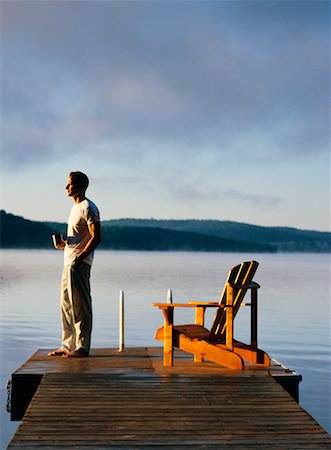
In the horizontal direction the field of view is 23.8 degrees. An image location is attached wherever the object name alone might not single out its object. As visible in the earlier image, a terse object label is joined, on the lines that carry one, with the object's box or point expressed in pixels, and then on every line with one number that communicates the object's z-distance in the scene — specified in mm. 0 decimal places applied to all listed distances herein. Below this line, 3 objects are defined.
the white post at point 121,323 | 10078
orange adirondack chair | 8656
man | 8992
